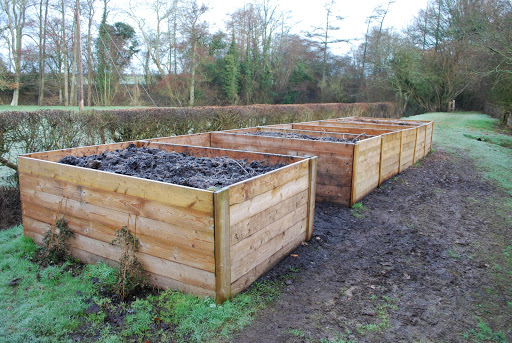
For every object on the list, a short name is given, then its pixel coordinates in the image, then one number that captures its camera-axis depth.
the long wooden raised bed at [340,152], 5.38
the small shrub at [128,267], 2.86
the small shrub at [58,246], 3.41
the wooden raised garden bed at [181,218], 2.68
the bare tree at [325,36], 33.44
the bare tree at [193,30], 26.86
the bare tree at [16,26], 22.95
